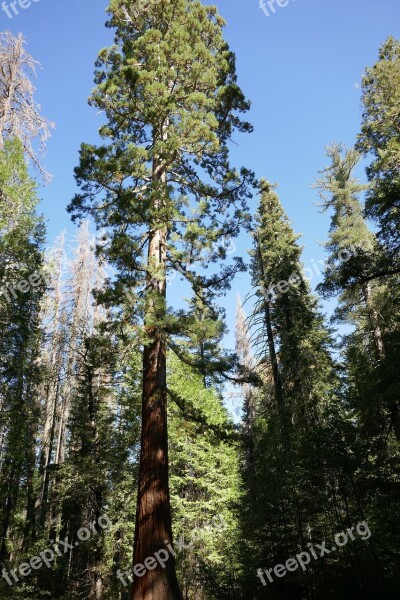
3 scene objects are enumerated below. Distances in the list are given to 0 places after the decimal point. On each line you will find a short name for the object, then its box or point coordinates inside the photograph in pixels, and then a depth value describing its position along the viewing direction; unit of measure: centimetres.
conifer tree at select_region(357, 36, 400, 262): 1086
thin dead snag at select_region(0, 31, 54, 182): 1422
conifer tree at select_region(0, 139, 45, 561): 1377
